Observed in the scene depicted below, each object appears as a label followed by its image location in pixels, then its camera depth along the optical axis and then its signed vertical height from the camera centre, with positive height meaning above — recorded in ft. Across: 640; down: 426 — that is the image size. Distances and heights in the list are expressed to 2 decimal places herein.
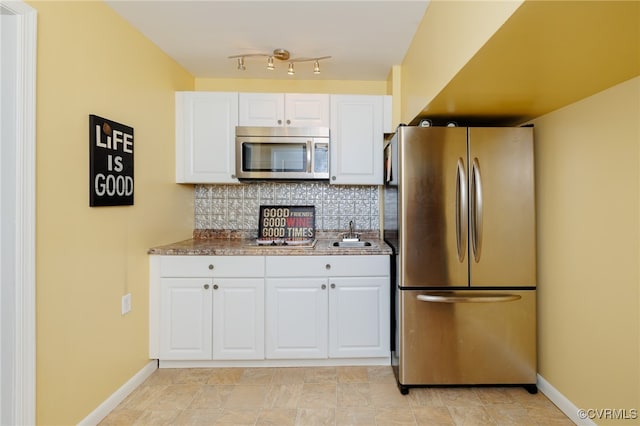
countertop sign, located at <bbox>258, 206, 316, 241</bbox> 9.74 -0.20
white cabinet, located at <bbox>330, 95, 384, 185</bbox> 8.91 +2.28
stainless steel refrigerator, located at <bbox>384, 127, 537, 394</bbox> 6.61 -0.88
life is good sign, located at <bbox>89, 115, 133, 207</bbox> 5.70 +1.04
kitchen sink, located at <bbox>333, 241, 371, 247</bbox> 8.78 -0.79
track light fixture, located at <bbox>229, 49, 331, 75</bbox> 7.88 +4.08
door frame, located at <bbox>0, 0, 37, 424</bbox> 4.44 -0.03
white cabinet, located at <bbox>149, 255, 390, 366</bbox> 7.68 -2.26
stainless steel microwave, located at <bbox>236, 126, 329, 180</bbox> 8.69 +1.76
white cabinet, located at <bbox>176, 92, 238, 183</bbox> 8.87 +2.28
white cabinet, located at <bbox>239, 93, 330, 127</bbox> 8.91 +3.02
